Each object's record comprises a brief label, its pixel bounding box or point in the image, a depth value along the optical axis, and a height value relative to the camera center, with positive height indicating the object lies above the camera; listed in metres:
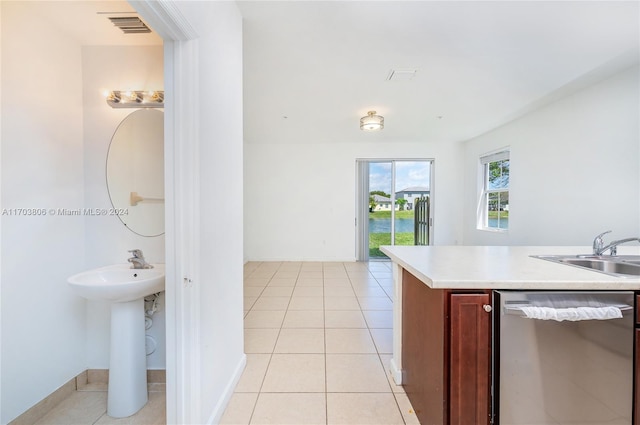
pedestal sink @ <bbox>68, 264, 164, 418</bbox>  1.40 -0.78
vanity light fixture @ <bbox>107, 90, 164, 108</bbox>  1.60 +0.71
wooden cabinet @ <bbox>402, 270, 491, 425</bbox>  1.00 -0.60
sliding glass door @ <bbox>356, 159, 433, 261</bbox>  5.39 +0.21
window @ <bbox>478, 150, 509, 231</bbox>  4.32 +0.29
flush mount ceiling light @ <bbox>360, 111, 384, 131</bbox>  3.52 +1.24
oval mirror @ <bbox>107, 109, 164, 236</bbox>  1.63 +0.25
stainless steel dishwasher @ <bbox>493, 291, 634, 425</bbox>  0.99 -0.62
